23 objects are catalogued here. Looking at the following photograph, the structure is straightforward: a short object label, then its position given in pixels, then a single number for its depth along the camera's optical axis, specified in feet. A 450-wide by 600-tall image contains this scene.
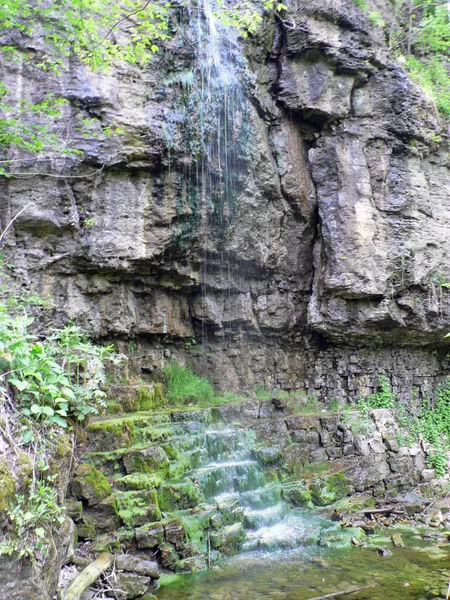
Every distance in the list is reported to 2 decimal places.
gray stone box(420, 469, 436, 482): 27.73
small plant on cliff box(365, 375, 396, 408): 31.24
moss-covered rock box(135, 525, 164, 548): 16.71
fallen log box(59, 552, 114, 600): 13.12
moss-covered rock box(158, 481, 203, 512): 18.47
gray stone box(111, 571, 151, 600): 14.69
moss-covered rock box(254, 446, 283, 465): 23.93
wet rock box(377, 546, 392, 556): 18.81
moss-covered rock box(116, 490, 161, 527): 17.06
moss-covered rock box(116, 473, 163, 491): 18.06
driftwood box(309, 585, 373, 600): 15.19
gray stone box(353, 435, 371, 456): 27.09
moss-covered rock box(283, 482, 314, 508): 22.90
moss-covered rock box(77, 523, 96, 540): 16.33
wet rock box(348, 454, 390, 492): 25.70
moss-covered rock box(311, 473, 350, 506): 23.58
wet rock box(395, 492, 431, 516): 23.77
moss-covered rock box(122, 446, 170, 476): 18.63
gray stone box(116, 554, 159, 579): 15.61
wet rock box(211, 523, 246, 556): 18.25
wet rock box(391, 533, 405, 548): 19.68
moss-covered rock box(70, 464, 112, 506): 16.94
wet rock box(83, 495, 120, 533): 16.71
